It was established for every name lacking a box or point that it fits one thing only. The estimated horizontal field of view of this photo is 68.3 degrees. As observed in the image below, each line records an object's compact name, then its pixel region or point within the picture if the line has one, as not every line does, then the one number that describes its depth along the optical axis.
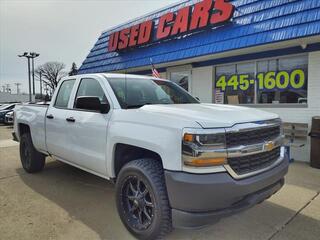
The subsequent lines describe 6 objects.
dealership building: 5.57
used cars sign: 6.68
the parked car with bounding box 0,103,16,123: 16.85
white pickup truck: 2.21
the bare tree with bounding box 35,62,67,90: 43.65
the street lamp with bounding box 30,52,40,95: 24.52
